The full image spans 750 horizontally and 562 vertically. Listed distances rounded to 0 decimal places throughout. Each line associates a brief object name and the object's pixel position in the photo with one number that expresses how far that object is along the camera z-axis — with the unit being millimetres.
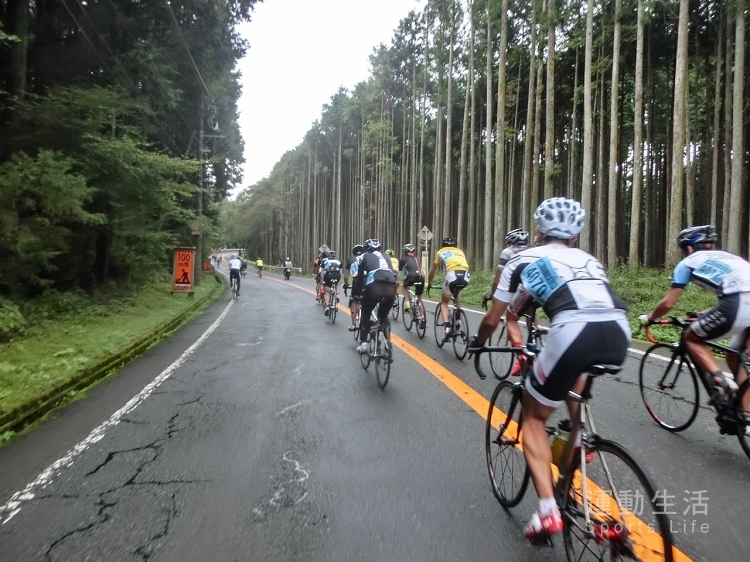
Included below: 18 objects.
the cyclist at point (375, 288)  7199
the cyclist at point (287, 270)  42034
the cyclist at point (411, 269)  10336
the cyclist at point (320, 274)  16102
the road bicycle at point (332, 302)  13977
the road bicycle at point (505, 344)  6418
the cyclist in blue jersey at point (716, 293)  4117
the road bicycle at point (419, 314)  10793
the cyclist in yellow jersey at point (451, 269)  8711
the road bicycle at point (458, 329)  8411
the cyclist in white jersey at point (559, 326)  2570
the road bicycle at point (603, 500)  2221
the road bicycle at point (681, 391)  4090
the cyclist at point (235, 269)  22453
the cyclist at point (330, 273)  14273
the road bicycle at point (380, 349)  6633
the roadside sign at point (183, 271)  19984
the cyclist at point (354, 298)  9008
